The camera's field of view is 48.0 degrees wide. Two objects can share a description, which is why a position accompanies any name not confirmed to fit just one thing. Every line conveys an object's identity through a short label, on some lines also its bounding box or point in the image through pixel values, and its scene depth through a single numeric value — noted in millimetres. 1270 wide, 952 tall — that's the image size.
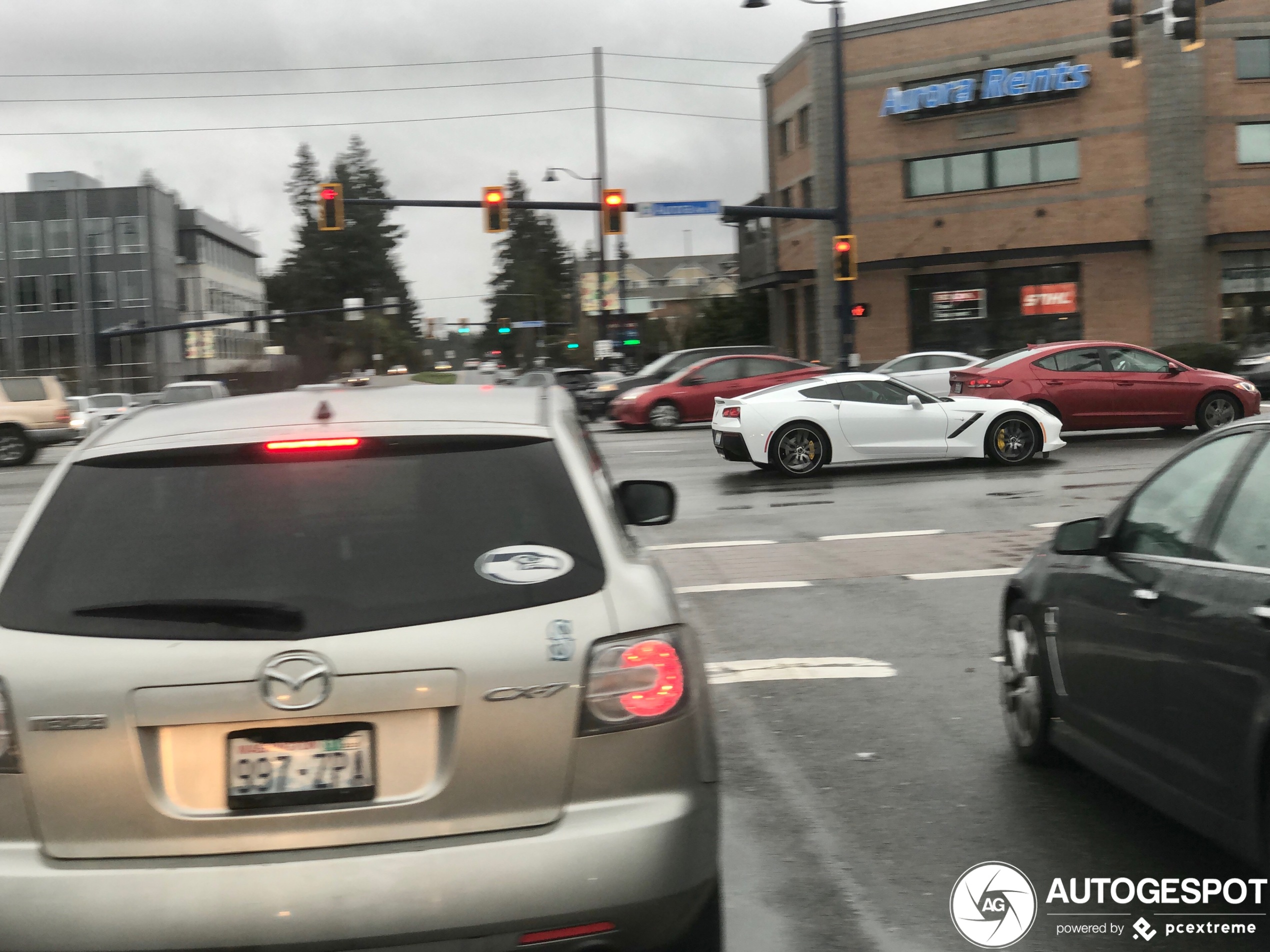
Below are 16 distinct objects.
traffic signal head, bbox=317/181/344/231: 30562
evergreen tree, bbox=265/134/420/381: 121250
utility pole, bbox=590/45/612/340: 53031
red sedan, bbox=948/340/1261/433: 20688
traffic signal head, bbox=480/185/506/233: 29781
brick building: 41156
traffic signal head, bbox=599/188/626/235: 29984
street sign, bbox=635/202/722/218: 29891
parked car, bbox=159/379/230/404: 31281
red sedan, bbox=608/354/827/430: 28781
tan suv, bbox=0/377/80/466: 26516
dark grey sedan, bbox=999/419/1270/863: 3623
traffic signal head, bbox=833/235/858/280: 31094
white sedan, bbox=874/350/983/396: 29359
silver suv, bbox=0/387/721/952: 2830
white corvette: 18016
